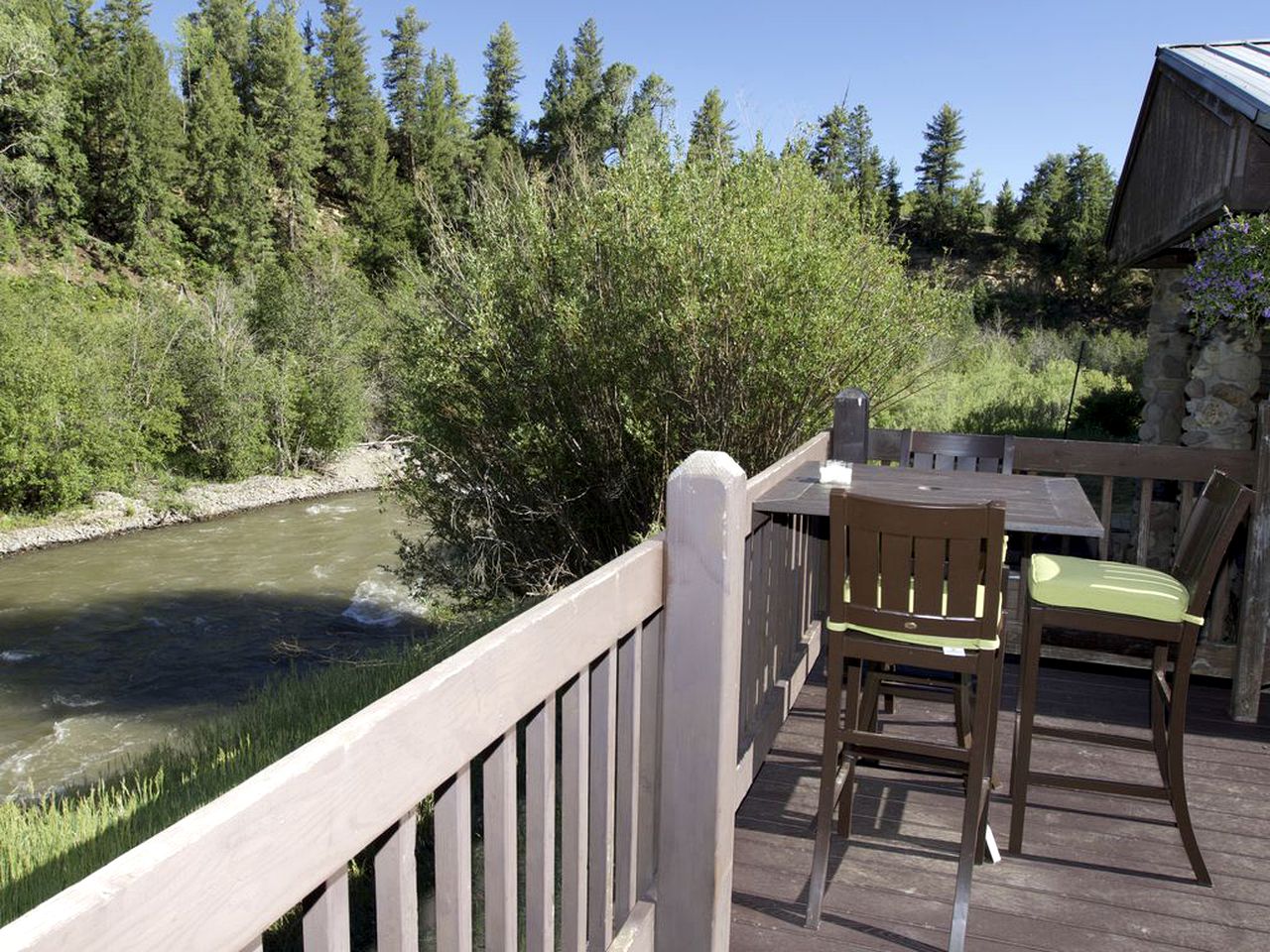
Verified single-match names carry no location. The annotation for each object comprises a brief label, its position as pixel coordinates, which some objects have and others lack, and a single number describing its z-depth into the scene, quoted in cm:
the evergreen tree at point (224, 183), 3719
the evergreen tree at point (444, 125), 4888
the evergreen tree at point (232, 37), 4972
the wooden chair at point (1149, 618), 278
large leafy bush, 805
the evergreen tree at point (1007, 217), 4197
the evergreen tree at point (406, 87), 5138
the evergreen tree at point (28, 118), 3116
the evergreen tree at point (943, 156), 4750
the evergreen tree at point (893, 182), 4430
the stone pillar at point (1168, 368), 898
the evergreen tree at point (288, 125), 4231
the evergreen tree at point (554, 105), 4934
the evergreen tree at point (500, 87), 5756
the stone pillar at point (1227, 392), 709
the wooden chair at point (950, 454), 402
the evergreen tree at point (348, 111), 4650
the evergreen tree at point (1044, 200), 4084
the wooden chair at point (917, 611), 248
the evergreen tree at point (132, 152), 3541
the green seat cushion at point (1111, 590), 286
